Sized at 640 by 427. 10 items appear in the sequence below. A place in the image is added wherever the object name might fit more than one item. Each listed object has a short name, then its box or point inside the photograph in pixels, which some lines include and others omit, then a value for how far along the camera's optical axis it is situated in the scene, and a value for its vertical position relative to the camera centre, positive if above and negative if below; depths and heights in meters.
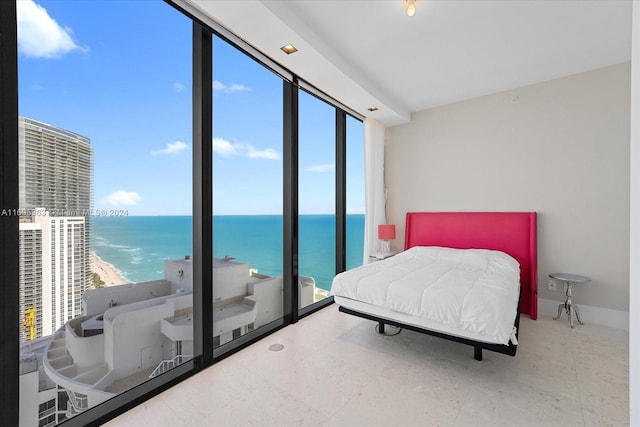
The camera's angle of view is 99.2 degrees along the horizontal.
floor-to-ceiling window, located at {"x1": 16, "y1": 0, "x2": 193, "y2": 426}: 1.45 +0.09
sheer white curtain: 4.32 +0.42
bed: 1.99 -0.62
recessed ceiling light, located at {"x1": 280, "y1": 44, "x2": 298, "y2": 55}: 2.45 +1.51
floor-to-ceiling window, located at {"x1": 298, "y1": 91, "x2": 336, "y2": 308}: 3.39 +0.81
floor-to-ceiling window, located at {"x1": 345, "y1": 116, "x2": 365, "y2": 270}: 4.25 +0.47
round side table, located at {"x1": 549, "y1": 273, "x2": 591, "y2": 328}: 3.00 -0.84
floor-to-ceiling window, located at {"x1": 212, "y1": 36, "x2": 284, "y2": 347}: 2.61 +0.45
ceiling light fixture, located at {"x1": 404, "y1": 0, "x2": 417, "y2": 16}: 2.07 +1.59
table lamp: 4.25 -0.30
